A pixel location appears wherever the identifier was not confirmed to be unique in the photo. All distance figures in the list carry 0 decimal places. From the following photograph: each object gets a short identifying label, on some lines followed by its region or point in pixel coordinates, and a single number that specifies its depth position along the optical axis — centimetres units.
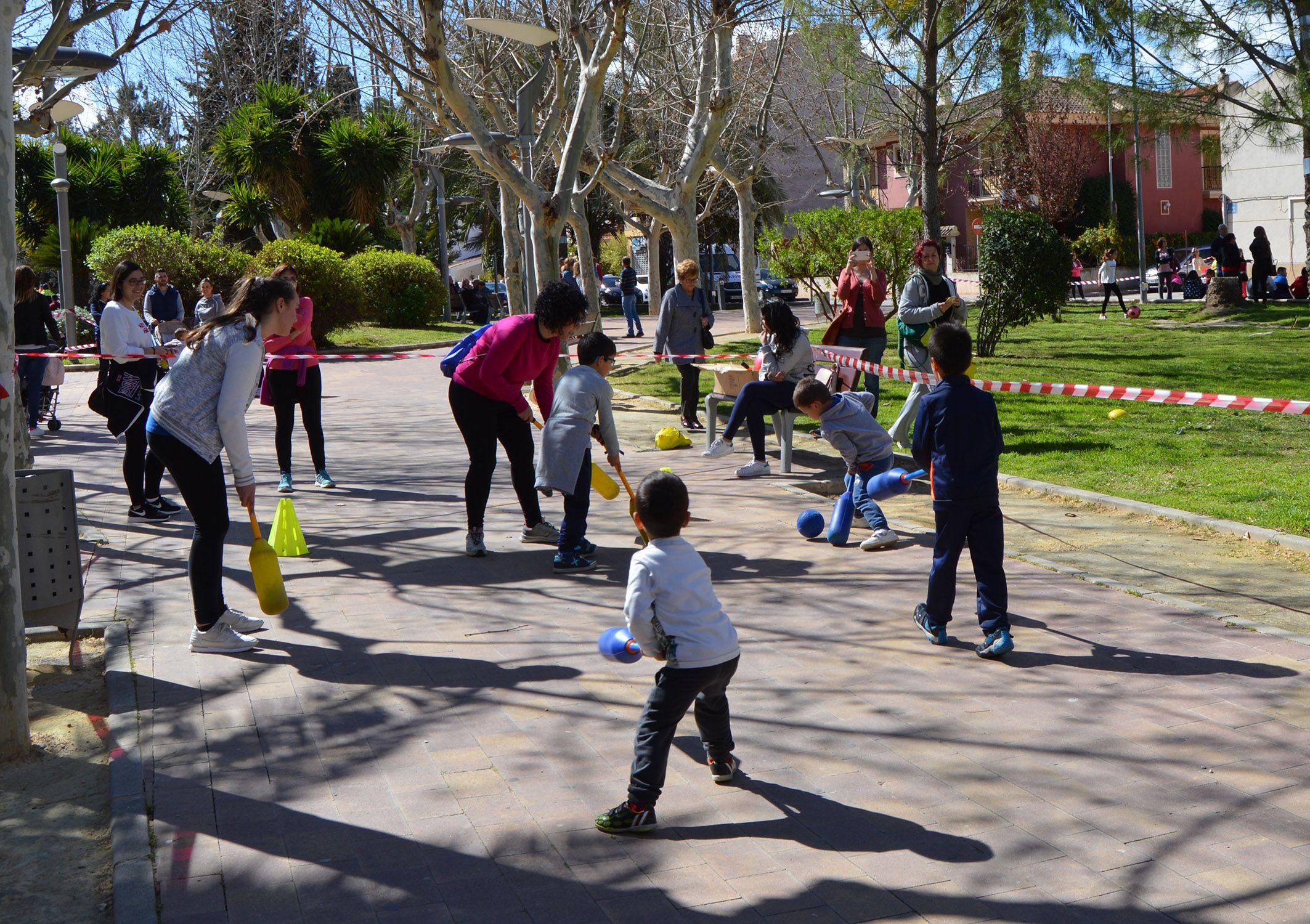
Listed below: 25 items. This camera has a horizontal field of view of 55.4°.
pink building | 4894
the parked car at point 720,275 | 4216
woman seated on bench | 964
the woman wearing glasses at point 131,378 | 876
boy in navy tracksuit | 551
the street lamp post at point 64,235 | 2181
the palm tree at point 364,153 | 3291
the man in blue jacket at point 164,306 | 1616
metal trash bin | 562
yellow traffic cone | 769
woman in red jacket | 1105
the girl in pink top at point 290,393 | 985
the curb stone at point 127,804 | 354
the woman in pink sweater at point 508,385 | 721
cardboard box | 1186
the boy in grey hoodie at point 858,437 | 768
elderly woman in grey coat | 1288
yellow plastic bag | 1195
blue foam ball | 783
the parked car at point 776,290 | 4100
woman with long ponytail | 559
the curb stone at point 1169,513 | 725
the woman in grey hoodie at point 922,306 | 1044
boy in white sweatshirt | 393
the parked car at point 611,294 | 4672
